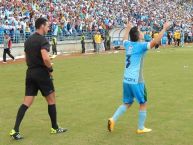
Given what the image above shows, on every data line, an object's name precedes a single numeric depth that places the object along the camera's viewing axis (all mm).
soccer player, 7454
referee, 7285
